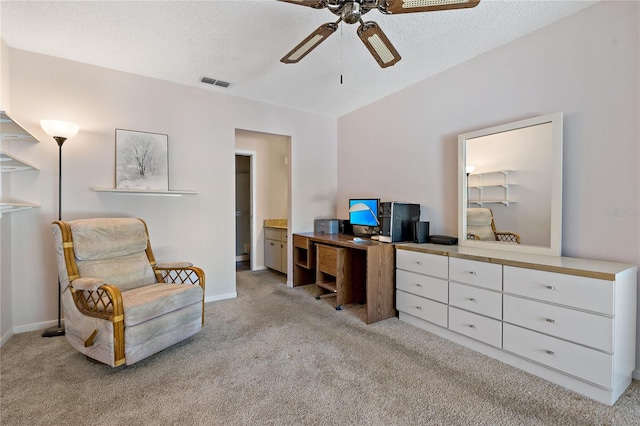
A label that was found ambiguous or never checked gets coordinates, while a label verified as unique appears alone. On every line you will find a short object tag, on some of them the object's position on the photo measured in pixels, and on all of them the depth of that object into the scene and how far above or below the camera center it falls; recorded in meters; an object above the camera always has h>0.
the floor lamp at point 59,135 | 2.42 +0.63
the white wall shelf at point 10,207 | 2.04 +0.01
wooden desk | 2.79 -0.66
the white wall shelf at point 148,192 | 2.84 +0.18
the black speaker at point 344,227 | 4.10 -0.24
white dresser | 1.64 -0.68
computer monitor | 3.43 -0.03
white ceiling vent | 3.17 +1.42
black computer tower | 2.96 -0.12
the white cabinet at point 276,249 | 4.59 -0.66
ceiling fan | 1.49 +1.07
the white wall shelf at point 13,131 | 2.09 +0.61
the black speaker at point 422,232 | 2.91 -0.22
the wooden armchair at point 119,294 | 1.94 -0.65
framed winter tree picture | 2.97 +0.51
